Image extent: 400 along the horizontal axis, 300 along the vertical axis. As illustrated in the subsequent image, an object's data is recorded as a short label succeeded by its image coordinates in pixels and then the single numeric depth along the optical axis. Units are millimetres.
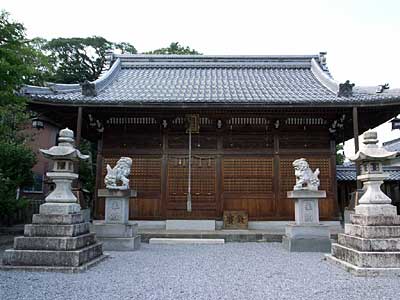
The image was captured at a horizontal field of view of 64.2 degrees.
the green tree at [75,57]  26156
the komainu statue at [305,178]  8891
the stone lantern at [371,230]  5578
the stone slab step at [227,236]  10031
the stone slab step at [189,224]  11363
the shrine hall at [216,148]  11459
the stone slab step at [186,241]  9695
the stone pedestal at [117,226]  8492
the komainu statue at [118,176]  8812
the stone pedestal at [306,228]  8453
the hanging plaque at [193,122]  11641
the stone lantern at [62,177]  6281
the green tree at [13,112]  7130
